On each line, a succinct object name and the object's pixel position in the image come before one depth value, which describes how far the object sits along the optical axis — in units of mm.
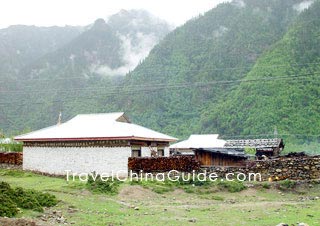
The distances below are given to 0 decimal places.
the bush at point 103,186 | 19906
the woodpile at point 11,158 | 31406
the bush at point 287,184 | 21875
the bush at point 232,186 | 21750
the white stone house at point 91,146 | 26188
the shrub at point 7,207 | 13361
